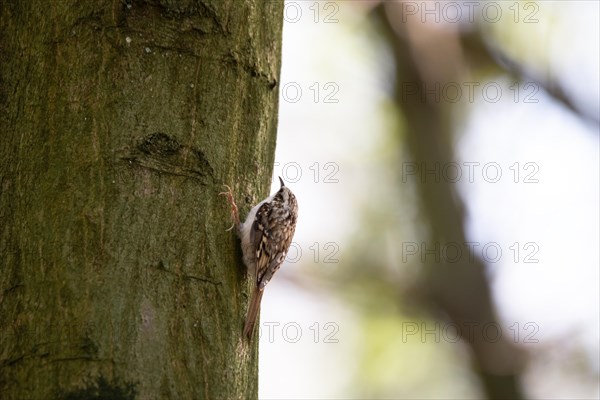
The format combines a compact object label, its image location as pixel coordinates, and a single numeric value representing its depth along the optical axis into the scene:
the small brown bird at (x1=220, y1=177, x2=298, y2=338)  5.46
